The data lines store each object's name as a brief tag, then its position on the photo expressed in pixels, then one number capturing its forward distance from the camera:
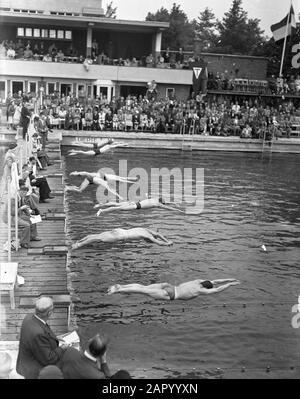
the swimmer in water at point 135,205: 18.88
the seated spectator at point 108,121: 33.72
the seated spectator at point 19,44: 41.56
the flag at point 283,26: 36.30
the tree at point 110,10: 77.42
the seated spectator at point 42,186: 17.61
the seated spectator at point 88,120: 33.25
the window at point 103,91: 42.28
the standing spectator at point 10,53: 39.84
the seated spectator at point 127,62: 42.09
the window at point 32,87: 40.85
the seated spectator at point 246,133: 35.34
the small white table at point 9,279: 9.57
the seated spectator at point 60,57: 40.86
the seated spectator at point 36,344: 6.69
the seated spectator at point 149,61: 42.36
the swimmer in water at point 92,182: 21.20
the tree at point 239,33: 59.69
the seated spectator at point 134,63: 42.17
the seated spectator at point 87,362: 6.19
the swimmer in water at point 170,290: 11.86
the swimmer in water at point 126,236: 15.17
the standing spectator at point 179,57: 44.11
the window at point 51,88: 41.35
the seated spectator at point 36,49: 43.47
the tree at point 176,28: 64.38
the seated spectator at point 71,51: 43.17
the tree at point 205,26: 69.02
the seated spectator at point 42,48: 44.91
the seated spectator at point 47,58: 40.43
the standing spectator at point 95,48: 44.94
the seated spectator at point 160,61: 42.56
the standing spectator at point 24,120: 25.35
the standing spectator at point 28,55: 40.16
